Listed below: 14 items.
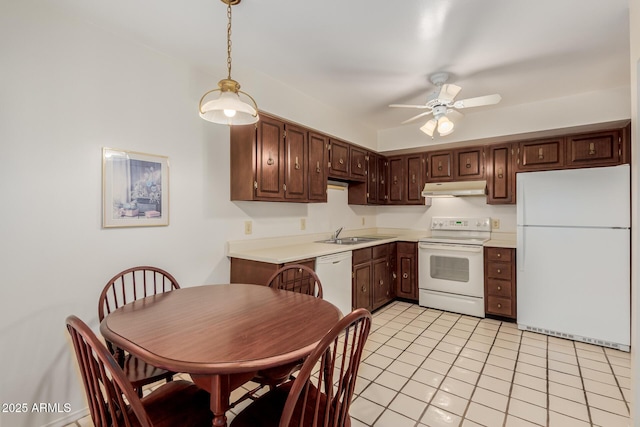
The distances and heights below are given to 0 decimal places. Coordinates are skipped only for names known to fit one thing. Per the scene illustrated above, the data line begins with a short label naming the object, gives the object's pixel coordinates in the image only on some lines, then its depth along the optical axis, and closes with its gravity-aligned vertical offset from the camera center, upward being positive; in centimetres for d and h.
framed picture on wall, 199 +18
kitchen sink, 371 -33
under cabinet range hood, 378 +33
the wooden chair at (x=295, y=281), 239 -55
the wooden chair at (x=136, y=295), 145 -54
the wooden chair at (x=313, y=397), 91 -65
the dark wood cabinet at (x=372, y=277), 336 -75
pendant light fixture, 153 +57
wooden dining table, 102 -48
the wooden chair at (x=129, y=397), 89 -64
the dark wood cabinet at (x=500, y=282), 337 -76
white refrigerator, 276 -39
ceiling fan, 258 +99
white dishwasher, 282 -61
